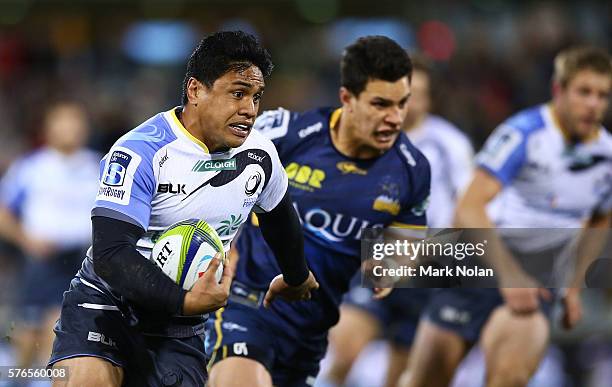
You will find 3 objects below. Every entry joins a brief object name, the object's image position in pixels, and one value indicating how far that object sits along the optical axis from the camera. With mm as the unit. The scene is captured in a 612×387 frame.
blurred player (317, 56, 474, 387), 16437
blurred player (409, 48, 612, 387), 13742
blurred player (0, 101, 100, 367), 20250
